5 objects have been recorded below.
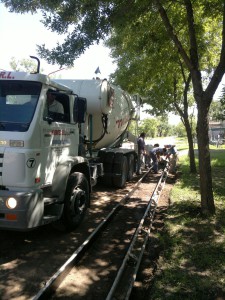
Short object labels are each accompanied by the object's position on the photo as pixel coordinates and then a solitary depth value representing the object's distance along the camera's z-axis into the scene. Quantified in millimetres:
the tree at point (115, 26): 7230
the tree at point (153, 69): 9953
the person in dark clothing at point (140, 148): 15070
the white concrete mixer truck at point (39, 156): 5035
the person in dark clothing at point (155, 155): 15461
